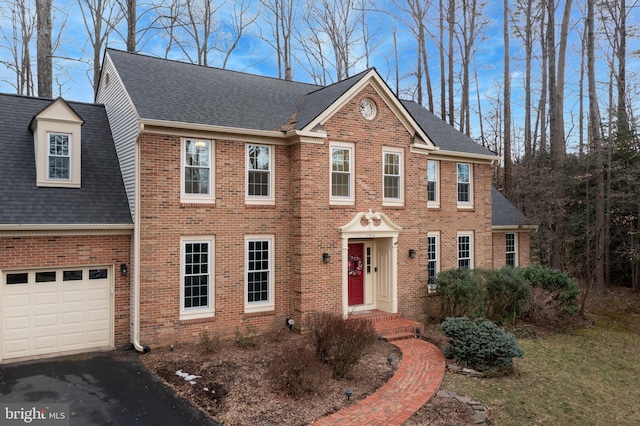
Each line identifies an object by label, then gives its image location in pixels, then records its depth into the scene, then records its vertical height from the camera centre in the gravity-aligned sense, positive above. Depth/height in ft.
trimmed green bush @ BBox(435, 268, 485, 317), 44.30 -7.54
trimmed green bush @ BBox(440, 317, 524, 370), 31.27 -9.34
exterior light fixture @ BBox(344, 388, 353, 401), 25.76 -10.41
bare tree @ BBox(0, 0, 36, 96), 78.89 +31.24
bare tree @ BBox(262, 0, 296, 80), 92.94 +41.32
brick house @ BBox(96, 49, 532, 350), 35.60 +2.56
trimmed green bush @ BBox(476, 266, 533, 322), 45.78 -7.85
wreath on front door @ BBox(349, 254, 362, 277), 45.29 -4.52
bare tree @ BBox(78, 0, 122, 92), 73.77 +34.31
